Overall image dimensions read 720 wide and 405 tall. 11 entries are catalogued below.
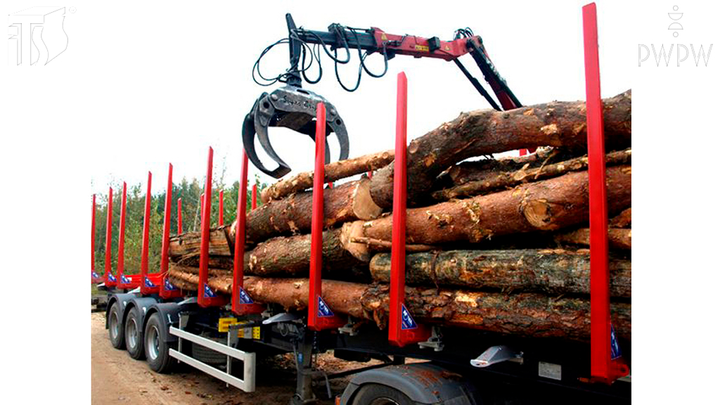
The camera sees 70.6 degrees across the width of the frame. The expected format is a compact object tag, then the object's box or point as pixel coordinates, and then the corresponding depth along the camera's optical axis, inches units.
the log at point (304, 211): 167.6
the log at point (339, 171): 172.6
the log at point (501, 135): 104.0
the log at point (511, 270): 102.7
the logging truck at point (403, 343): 96.7
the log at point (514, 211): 103.3
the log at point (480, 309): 104.3
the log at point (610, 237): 97.3
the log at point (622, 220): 100.1
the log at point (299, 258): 169.0
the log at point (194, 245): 254.2
